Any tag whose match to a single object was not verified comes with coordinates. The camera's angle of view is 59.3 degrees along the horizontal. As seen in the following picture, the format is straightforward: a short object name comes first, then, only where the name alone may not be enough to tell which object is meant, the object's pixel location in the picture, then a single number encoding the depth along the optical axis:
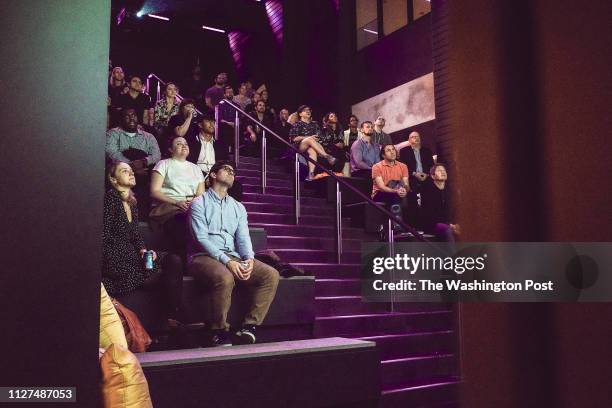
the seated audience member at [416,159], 6.54
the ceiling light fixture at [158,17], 12.66
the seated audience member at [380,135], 7.52
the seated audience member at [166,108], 6.72
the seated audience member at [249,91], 8.84
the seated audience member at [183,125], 5.86
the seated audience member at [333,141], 7.12
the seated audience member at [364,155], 6.84
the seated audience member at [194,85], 10.38
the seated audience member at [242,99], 8.45
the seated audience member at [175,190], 4.17
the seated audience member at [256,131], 7.47
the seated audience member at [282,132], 7.77
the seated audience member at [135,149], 5.05
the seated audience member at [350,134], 7.81
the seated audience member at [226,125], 7.32
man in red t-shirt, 5.91
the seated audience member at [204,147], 5.70
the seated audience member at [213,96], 7.97
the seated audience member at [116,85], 6.47
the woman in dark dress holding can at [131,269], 3.26
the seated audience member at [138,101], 6.60
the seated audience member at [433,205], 5.57
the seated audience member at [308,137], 6.79
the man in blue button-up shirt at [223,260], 3.42
